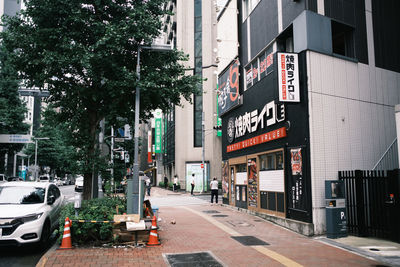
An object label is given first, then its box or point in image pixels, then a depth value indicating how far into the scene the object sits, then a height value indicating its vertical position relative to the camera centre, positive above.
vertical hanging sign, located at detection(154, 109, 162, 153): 51.00 +5.63
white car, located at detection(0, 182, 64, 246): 7.71 -0.98
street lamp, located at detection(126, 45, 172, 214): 9.79 +0.31
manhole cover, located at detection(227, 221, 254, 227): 12.63 -1.98
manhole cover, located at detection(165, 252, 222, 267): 7.14 -1.94
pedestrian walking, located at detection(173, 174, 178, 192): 37.85 -1.38
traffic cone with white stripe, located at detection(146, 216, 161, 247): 8.80 -1.68
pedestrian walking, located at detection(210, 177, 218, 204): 21.34 -1.04
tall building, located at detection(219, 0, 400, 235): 10.95 +2.58
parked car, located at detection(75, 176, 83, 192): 30.69 -1.08
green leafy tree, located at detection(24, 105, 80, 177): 53.88 +3.67
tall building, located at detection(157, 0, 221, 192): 38.09 +7.32
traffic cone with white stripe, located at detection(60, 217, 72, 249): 8.28 -1.61
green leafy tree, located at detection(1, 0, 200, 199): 10.26 +3.64
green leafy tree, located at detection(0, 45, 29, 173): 29.17 +5.66
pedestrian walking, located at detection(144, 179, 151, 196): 29.16 -1.27
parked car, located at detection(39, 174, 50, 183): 55.04 -0.96
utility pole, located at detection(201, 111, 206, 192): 34.51 -0.56
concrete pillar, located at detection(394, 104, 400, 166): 9.38 +1.51
